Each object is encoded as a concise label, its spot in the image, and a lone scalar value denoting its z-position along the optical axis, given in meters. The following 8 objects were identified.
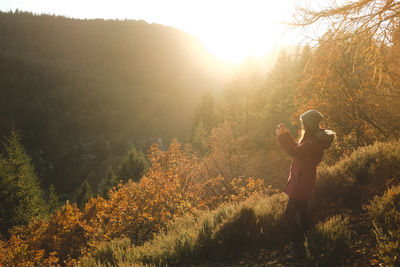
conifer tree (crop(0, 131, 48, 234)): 21.69
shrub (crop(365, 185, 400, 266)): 2.53
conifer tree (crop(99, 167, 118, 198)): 30.74
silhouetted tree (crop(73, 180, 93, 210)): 35.25
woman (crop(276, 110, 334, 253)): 3.32
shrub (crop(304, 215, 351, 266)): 3.04
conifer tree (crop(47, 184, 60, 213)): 33.49
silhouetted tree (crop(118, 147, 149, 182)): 32.19
